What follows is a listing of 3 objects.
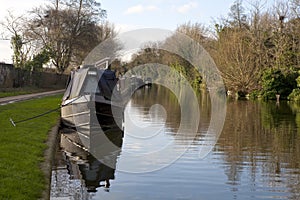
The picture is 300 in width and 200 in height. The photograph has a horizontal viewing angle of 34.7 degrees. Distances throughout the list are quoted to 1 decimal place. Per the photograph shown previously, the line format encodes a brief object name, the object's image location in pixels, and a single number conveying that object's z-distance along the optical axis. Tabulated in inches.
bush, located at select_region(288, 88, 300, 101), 1571.5
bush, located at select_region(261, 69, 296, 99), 1641.2
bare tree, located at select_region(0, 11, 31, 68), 1775.3
